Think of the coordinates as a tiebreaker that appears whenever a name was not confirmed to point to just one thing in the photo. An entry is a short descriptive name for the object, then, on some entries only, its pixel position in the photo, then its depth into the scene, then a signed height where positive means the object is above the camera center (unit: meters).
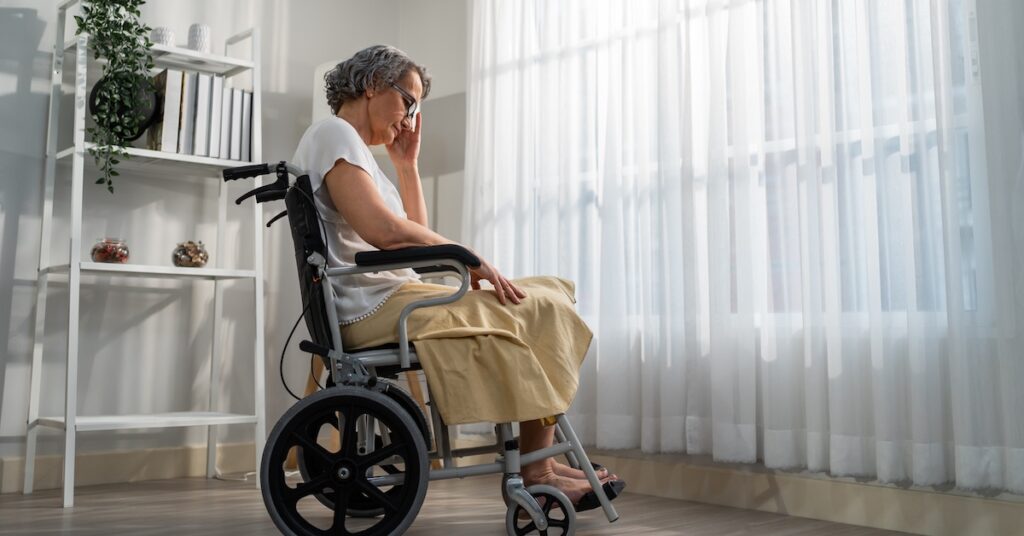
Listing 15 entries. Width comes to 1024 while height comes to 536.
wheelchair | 1.68 -0.18
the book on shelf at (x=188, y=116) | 2.86 +0.72
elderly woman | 1.73 +0.06
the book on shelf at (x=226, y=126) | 2.96 +0.71
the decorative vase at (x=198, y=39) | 3.01 +1.01
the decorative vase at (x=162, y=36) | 2.92 +1.00
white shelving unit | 2.57 +0.23
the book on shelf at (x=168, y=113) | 2.83 +0.72
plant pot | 2.77 +0.74
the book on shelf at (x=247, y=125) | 3.01 +0.72
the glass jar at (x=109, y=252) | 2.75 +0.28
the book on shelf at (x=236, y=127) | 2.98 +0.71
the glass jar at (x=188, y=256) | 2.94 +0.28
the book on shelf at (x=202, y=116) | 2.89 +0.73
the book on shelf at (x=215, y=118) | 2.93 +0.73
